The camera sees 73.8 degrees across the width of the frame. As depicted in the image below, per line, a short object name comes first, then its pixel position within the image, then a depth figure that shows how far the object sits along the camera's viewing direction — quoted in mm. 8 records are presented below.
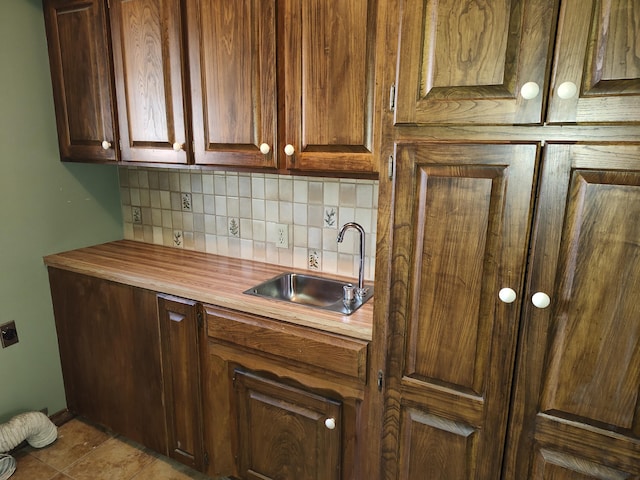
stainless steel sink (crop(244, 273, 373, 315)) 1860
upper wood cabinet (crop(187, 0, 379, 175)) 1379
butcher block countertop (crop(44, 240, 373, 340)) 1459
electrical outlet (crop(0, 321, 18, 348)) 2021
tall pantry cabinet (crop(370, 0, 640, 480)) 918
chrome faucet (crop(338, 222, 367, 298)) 1657
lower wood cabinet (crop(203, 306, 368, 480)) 1443
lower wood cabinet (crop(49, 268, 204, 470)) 1800
